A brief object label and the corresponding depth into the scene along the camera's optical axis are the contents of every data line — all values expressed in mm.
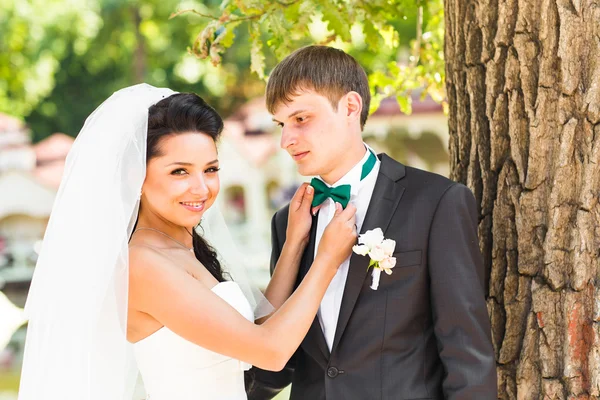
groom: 2662
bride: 2785
